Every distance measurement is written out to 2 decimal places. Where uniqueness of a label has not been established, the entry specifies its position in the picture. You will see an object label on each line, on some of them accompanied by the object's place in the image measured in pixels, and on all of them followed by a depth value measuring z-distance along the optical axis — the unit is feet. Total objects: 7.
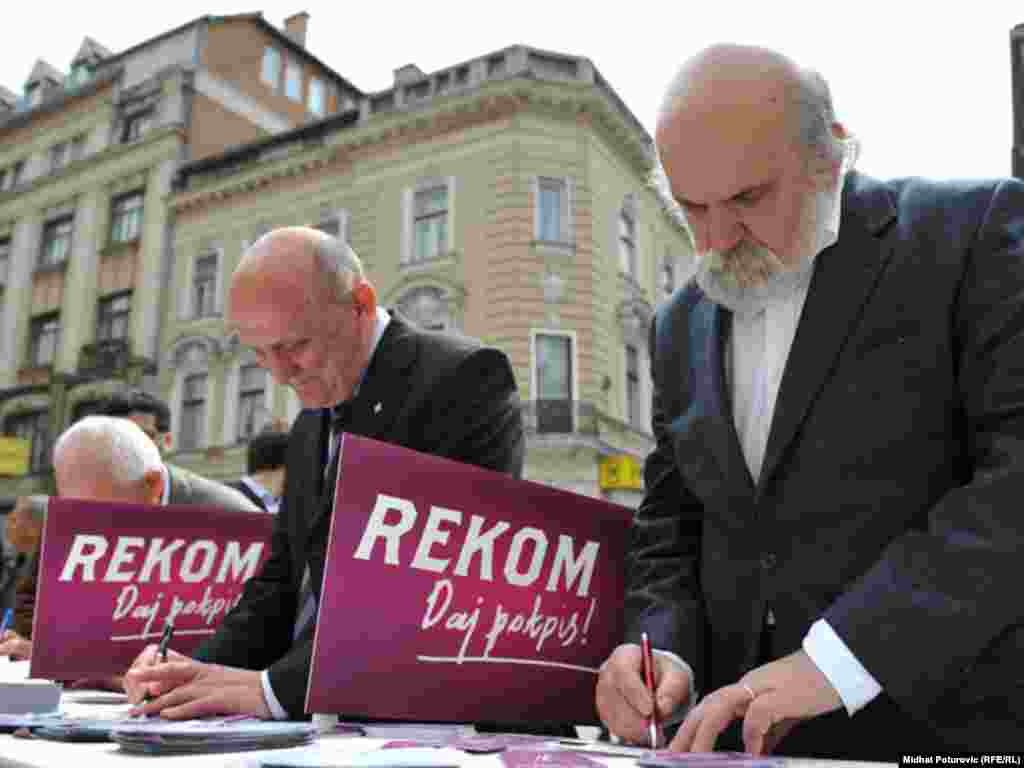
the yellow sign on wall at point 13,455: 60.13
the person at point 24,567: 9.59
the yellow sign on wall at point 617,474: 47.19
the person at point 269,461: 15.15
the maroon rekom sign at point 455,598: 4.45
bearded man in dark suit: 3.61
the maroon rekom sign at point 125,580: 6.79
